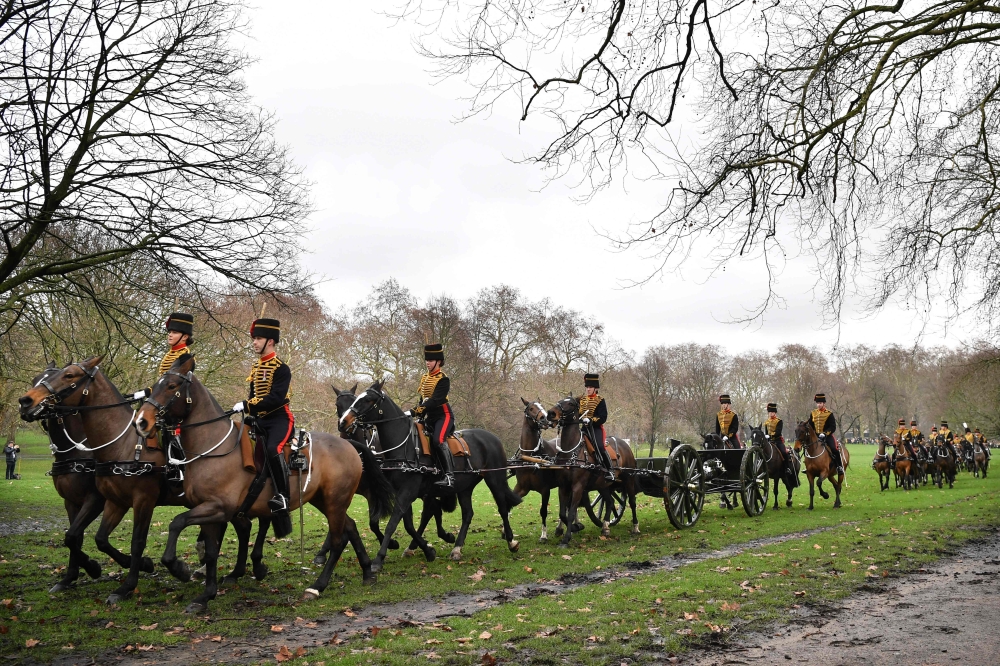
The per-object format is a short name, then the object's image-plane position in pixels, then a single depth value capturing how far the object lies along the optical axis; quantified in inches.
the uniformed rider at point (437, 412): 420.5
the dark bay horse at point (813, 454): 682.8
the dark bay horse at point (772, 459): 658.8
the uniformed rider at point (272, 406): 311.4
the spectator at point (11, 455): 1034.1
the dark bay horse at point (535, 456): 473.4
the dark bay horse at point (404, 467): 384.5
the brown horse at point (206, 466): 282.0
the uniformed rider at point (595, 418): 489.7
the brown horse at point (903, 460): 971.3
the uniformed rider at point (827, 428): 682.8
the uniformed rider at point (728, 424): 697.6
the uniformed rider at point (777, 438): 690.2
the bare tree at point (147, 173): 420.5
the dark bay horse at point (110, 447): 305.7
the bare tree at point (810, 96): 218.8
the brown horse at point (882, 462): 970.4
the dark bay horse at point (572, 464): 469.4
